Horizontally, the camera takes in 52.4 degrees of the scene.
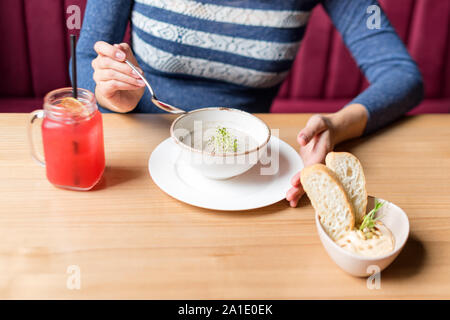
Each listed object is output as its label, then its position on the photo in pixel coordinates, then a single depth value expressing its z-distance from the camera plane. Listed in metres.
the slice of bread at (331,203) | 0.68
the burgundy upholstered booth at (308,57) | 1.79
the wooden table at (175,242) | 0.64
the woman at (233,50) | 1.14
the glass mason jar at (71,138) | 0.77
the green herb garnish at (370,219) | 0.68
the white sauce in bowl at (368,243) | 0.65
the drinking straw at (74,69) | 0.77
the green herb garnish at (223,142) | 0.83
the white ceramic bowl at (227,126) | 0.78
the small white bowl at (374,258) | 0.63
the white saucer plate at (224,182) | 0.79
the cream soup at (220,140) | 0.83
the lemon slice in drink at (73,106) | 0.77
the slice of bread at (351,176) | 0.72
